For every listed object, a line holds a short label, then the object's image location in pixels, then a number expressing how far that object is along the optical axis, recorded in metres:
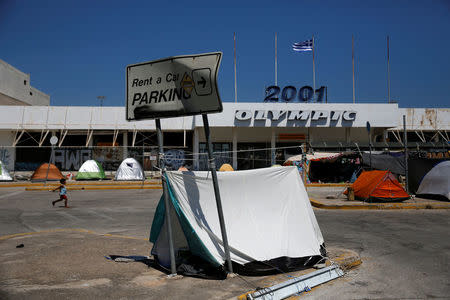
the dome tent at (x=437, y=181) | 15.46
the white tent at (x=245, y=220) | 5.58
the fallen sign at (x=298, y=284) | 4.54
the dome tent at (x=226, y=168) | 24.15
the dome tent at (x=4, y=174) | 24.53
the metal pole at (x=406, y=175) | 16.28
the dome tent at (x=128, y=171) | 25.19
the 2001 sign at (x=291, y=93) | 32.41
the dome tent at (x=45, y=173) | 24.50
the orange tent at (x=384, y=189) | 14.81
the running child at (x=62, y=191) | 13.59
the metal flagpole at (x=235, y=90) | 32.11
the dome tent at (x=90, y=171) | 25.53
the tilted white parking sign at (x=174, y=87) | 5.04
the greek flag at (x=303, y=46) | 32.81
